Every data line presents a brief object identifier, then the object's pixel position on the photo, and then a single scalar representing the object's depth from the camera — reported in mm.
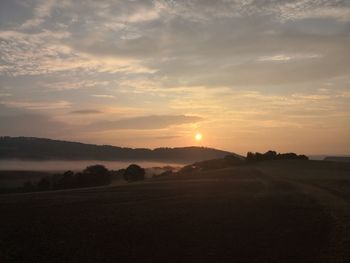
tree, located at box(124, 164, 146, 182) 117912
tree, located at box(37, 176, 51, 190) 95688
